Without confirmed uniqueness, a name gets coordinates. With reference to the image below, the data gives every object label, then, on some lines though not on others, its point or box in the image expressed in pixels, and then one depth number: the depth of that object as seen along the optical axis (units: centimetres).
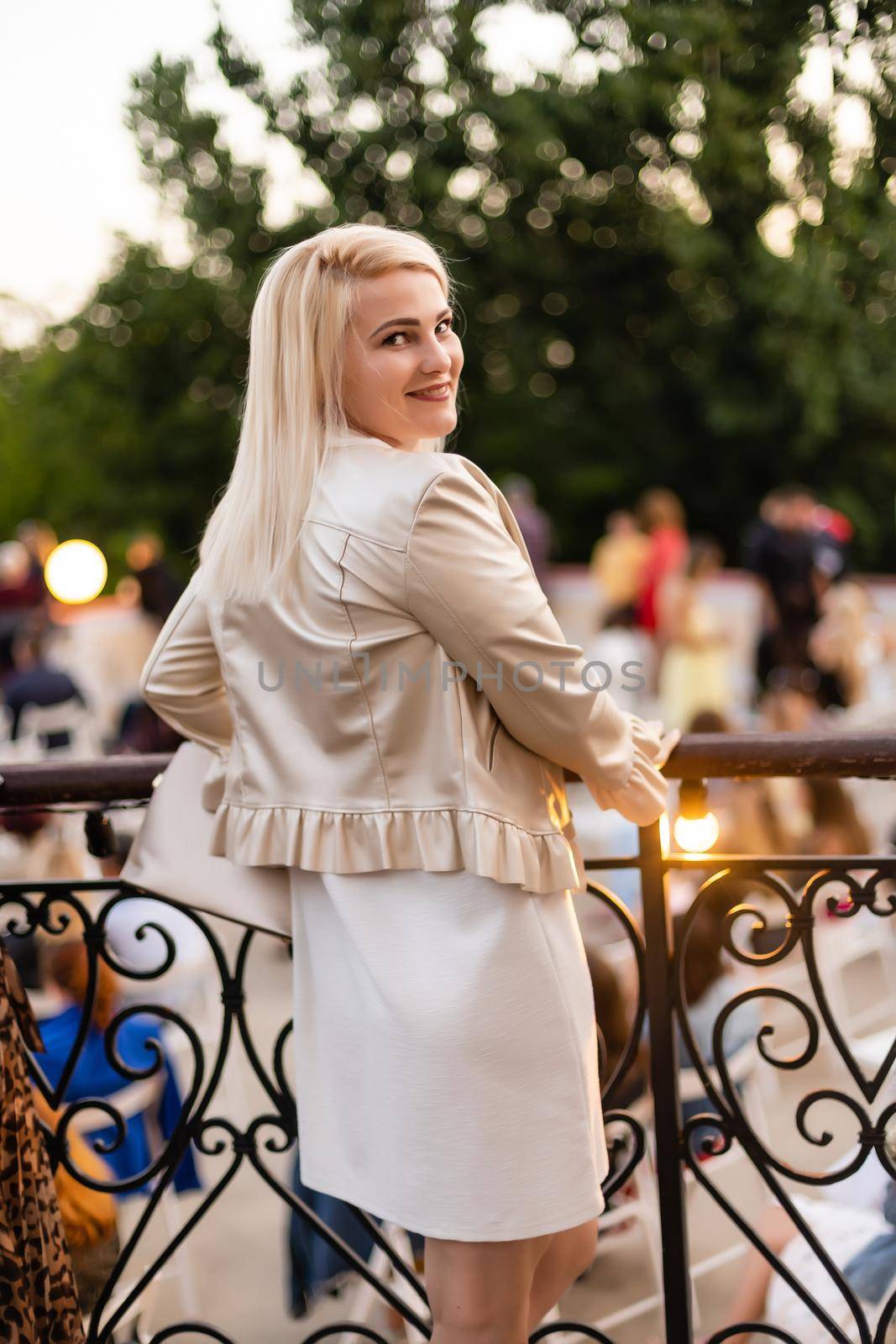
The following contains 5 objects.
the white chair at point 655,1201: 259
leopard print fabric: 159
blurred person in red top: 935
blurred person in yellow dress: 765
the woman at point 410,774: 137
